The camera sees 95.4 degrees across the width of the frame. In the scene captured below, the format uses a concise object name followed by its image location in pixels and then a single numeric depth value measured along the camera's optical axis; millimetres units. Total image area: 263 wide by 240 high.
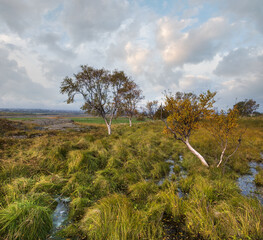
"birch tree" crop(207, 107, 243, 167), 8342
